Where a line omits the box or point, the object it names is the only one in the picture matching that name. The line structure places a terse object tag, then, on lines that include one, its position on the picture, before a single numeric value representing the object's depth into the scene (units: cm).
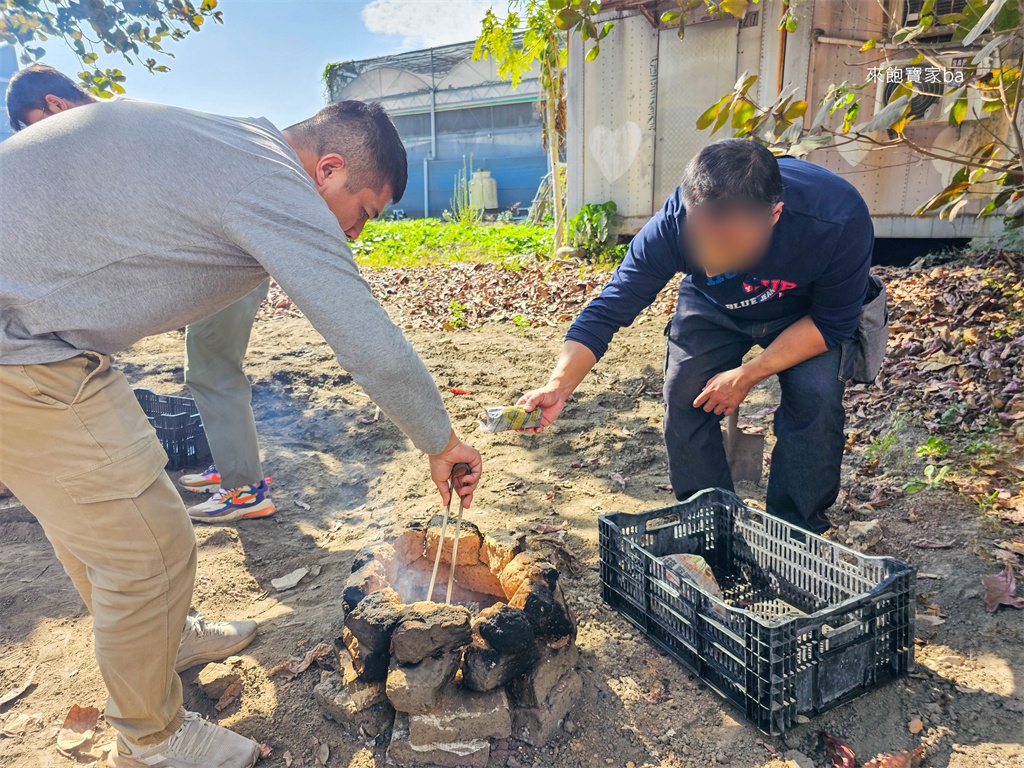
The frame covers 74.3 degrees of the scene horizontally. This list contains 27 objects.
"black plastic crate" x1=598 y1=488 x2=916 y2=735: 210
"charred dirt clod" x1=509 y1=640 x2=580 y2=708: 226
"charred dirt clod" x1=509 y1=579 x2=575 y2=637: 226
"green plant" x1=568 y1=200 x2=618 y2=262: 952
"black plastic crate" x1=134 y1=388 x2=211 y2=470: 443
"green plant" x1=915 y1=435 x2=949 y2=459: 384
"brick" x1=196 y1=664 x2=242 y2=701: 252
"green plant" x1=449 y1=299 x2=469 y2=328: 778
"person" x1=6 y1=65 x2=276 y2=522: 339
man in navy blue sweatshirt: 253
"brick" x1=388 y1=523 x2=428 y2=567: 273
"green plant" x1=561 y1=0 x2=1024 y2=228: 313
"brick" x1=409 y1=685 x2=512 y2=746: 214
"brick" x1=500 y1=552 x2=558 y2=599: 238
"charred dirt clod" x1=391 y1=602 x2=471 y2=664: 211
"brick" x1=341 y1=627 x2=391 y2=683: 220
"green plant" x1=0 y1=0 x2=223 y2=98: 482
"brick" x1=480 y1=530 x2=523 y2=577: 260
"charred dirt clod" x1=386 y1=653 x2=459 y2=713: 211
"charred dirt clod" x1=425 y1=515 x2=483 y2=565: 273
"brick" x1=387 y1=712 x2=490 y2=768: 213
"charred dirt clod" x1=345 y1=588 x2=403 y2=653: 216
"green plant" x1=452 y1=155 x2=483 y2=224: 1733
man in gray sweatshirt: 170
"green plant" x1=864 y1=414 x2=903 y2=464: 404
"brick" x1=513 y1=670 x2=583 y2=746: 223
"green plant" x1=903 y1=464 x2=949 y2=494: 357
